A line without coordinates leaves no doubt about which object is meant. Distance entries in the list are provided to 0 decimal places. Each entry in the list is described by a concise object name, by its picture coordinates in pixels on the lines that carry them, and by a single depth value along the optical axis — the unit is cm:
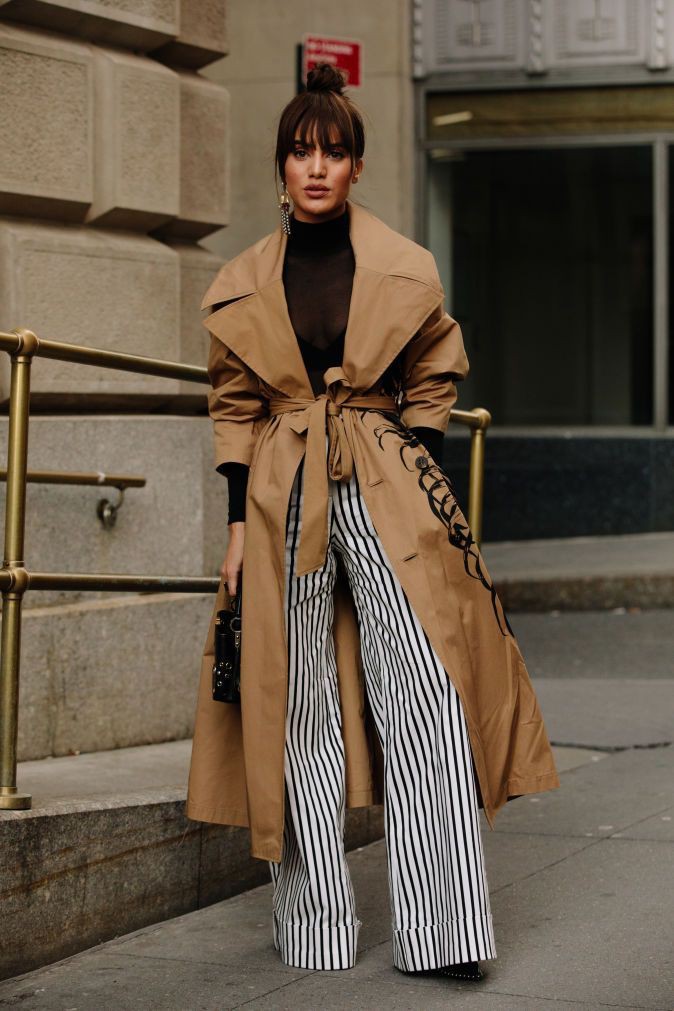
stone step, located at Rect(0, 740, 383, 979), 372
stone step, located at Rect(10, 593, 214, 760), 500
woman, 362
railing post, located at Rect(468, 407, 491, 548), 541
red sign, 942
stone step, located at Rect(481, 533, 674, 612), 1020
